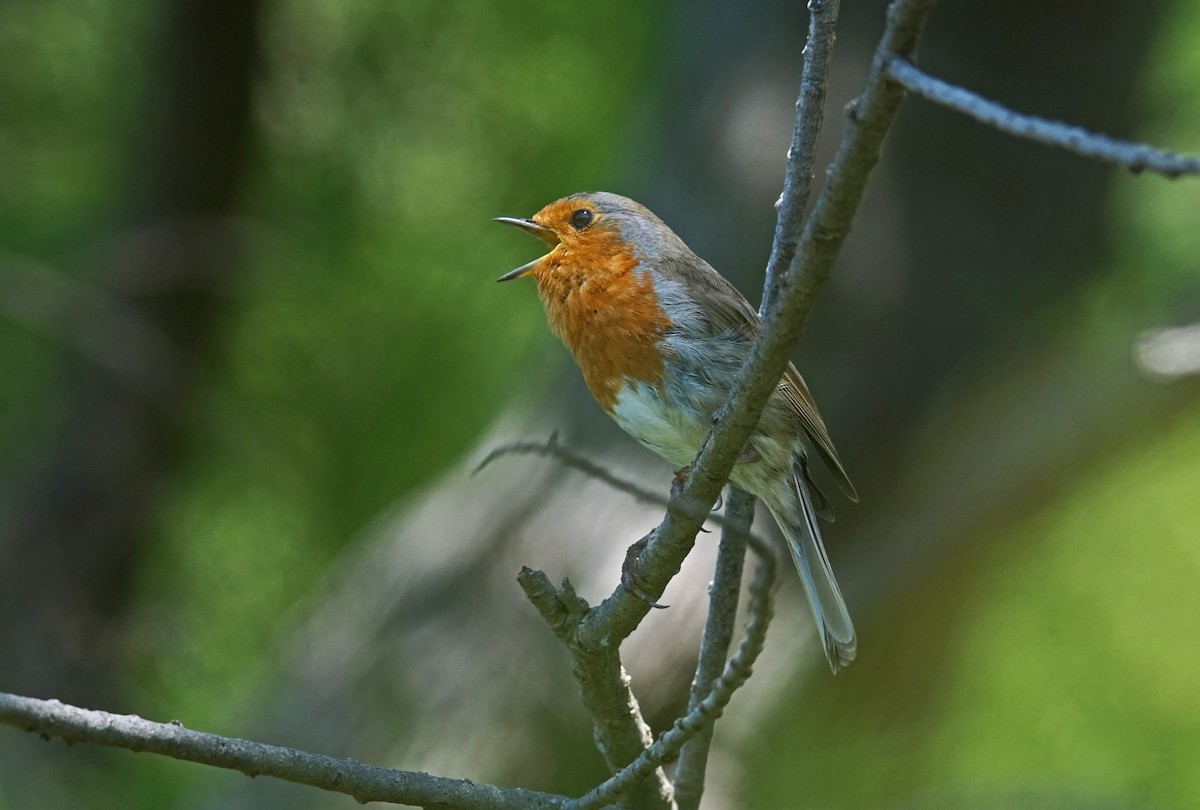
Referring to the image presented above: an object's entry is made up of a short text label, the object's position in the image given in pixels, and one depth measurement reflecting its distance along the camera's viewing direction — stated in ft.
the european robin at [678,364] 16.28
